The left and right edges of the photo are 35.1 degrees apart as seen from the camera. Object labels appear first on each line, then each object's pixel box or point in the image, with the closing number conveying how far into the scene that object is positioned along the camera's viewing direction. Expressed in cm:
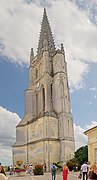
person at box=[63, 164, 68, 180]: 991
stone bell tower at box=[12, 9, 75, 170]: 3175
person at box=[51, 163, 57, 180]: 1272
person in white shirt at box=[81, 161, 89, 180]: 1023
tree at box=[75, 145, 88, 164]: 2927
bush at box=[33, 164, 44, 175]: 2077
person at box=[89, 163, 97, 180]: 362
